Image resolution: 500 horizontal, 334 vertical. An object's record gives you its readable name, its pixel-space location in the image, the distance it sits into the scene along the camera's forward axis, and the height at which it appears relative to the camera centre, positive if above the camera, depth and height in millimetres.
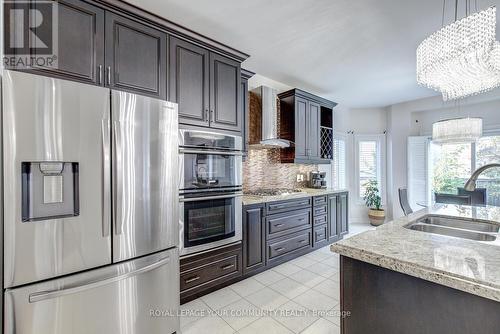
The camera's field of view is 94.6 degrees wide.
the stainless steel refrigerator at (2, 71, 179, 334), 1181 -246
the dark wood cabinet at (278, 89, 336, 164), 3693 +708
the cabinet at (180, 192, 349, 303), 2283 -953
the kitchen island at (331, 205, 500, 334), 832 -489
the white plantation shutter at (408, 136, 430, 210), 4852 -72
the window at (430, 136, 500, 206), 4156 +46
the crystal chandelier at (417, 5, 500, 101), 1384 +712
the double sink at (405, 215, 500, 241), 1445 -435
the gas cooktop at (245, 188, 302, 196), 3219 -359
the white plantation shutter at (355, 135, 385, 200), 5477 +121
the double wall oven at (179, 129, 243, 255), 2129 -217
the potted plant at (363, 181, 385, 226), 5227 -840
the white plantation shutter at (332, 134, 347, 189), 5133 +115
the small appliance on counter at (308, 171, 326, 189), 4363 -245
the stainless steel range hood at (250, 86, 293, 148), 3277 +719
